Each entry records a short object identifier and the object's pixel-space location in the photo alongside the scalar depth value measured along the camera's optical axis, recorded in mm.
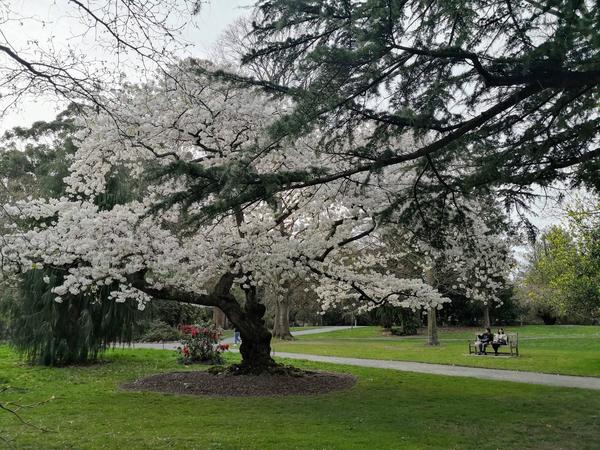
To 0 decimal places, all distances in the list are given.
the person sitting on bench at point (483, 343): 17938
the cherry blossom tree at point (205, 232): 9531
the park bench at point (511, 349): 17694
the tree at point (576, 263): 13523
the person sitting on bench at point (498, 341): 17566
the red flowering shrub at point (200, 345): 15711
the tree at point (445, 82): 4711
